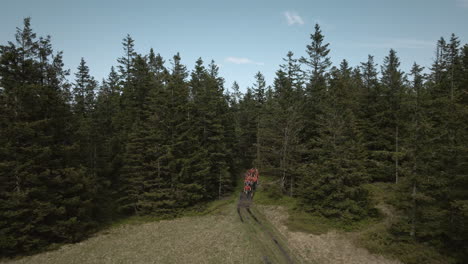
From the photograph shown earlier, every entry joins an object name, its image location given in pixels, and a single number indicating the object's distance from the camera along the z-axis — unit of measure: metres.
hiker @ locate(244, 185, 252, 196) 29.66
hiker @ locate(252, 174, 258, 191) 30.83
